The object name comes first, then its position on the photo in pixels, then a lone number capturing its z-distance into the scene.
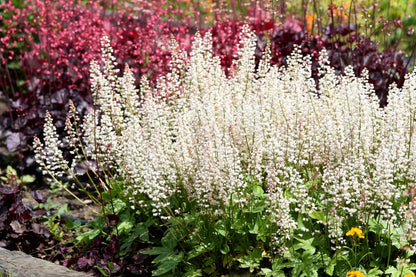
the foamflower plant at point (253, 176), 3.26
